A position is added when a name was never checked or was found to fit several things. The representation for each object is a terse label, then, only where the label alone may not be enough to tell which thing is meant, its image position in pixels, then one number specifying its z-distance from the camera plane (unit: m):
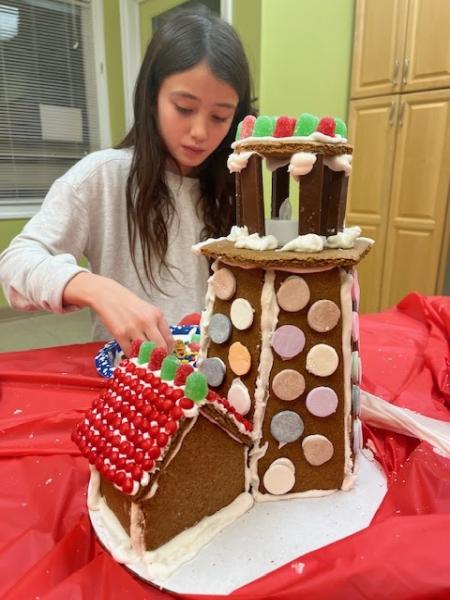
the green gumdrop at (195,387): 0.48
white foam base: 0.46
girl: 0.81
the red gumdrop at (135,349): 0.60
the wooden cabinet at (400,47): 2.12
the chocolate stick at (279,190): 0.64
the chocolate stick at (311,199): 0.50
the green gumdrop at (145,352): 0.56
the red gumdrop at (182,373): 0.50
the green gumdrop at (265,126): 0.51
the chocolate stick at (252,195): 0.52
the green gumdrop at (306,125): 0.50
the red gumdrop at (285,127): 0.51
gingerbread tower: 0.51
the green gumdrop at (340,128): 0.52
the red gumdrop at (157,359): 0.54
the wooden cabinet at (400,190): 2.22
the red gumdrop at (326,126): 0.50
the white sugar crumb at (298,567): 0.46
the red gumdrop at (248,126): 0.54
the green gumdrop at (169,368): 0.51
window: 2.83
